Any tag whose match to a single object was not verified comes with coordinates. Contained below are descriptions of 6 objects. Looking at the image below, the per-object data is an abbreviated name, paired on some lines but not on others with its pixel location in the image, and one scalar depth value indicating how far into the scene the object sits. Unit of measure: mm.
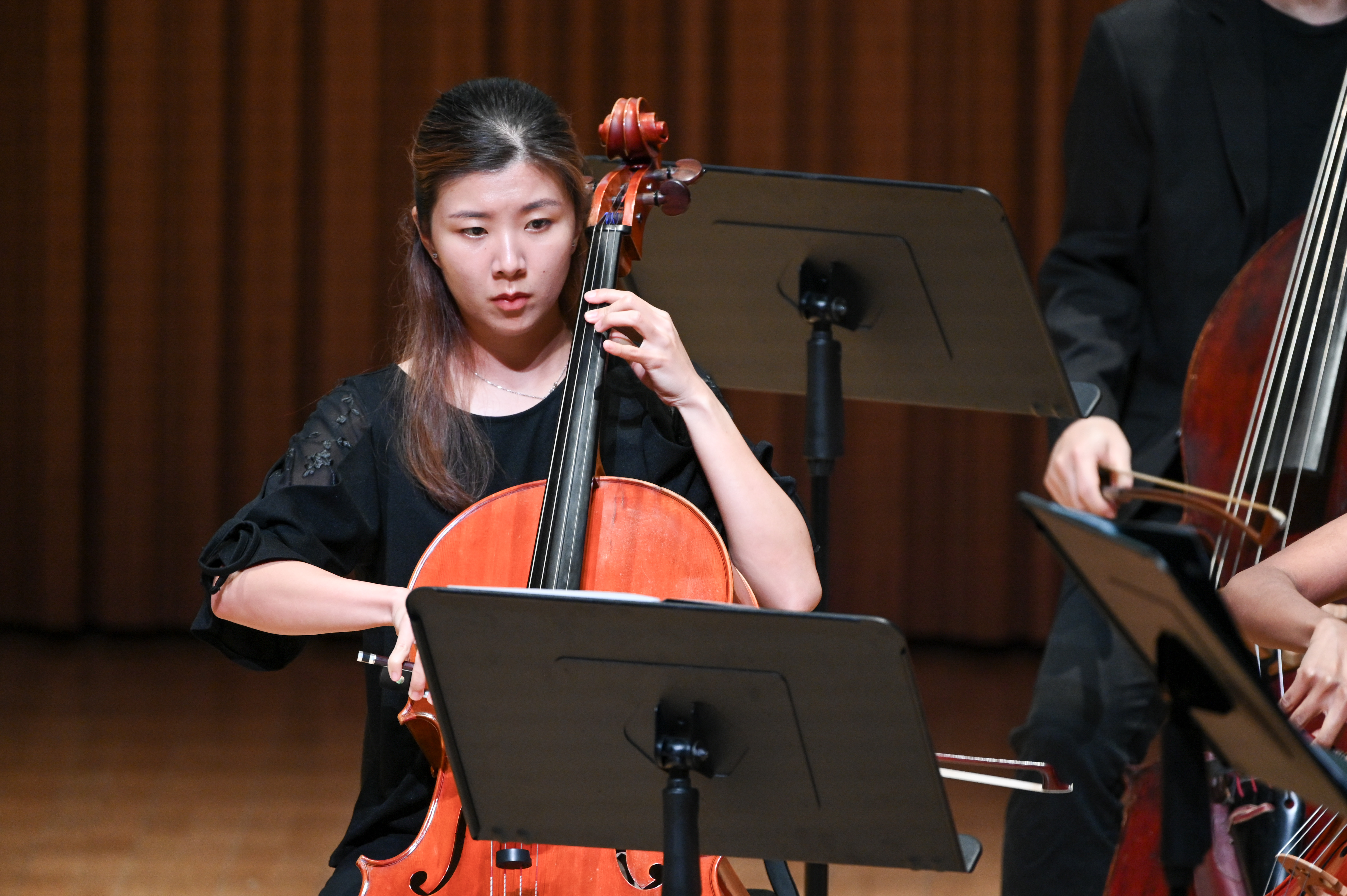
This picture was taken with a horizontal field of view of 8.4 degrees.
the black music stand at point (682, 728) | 9686
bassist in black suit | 10502
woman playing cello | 10119
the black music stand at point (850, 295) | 10343
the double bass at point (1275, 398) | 10182
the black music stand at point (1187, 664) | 9501
